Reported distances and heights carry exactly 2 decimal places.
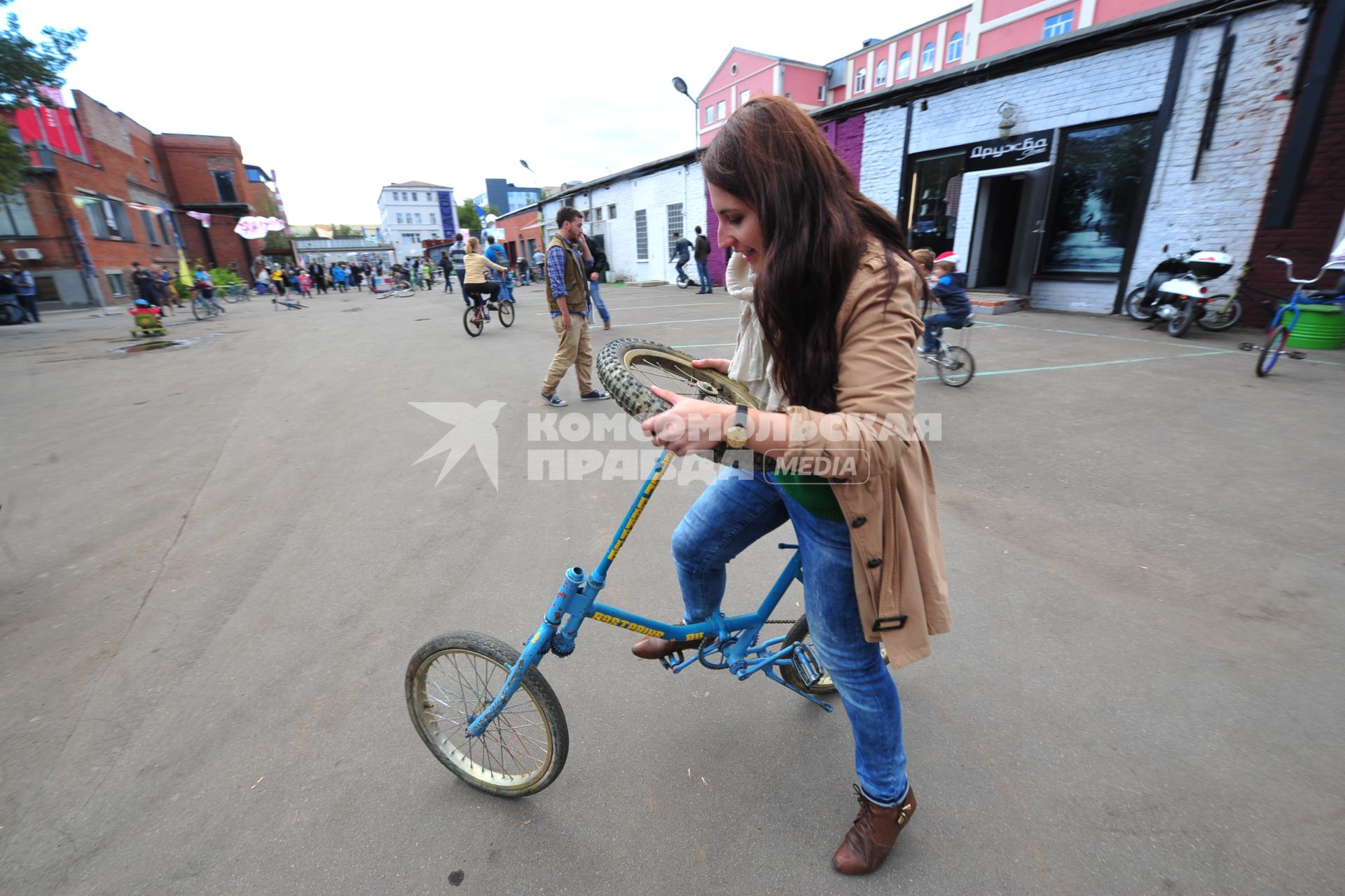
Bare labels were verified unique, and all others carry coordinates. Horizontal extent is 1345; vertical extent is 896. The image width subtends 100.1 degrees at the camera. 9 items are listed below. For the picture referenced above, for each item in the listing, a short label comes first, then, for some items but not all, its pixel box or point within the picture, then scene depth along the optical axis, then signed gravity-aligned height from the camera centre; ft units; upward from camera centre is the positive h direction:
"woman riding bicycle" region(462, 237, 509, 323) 36.58 -0.54
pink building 93.86 +39.68
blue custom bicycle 5.83 -4.61
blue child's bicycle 21.13 -3.17
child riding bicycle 21.94 -1.87
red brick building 73.61 +10.69
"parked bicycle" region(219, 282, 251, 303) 99.75 -3.43
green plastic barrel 25.25 -3.80
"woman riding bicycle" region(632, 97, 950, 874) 3.85 -1.01
